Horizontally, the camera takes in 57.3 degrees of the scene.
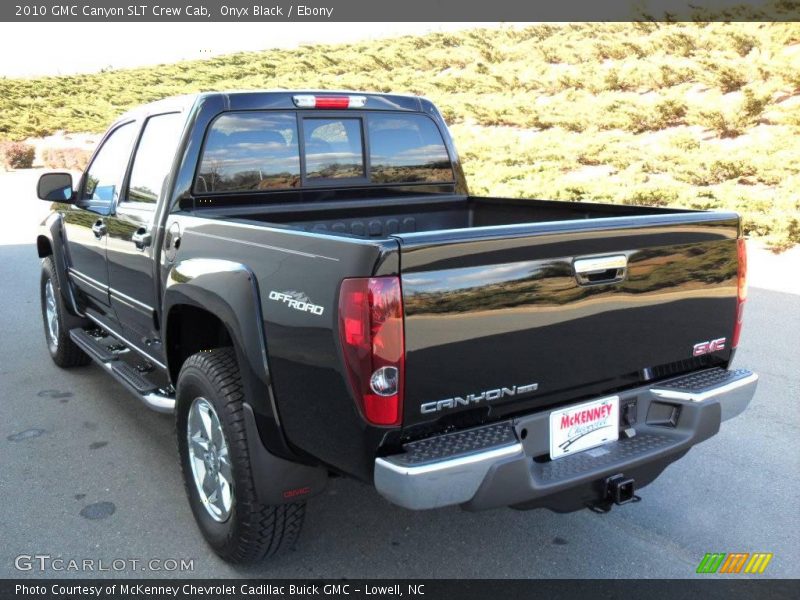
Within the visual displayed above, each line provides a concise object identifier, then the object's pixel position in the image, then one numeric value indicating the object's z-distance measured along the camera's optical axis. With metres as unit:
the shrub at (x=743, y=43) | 22.83
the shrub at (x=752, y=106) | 18.55
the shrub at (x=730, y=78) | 21.03
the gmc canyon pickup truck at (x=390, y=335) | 2.33
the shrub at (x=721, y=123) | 18.34
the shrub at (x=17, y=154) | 27.72
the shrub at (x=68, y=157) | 26.77
